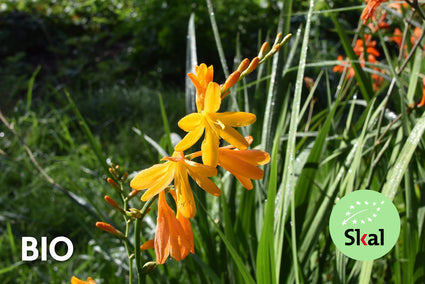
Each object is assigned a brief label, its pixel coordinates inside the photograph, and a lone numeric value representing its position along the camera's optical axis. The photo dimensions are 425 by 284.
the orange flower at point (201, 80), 0.66
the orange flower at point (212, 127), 0.67
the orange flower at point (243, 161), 0.68
